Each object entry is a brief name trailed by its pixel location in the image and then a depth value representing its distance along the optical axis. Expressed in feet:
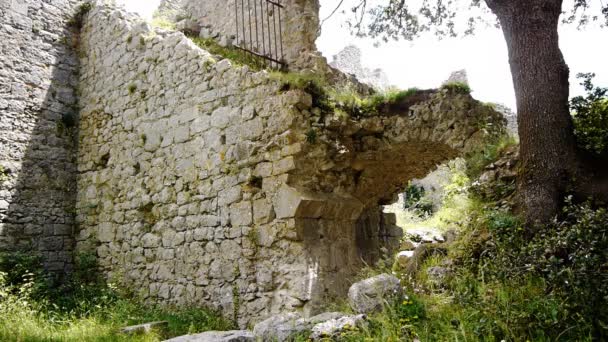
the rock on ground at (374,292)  12.91
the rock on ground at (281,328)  12.39
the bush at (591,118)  14.96
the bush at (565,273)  10.16
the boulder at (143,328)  17.54
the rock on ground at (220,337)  12.64
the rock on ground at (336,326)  12.12
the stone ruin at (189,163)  18.12
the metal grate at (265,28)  25.03
